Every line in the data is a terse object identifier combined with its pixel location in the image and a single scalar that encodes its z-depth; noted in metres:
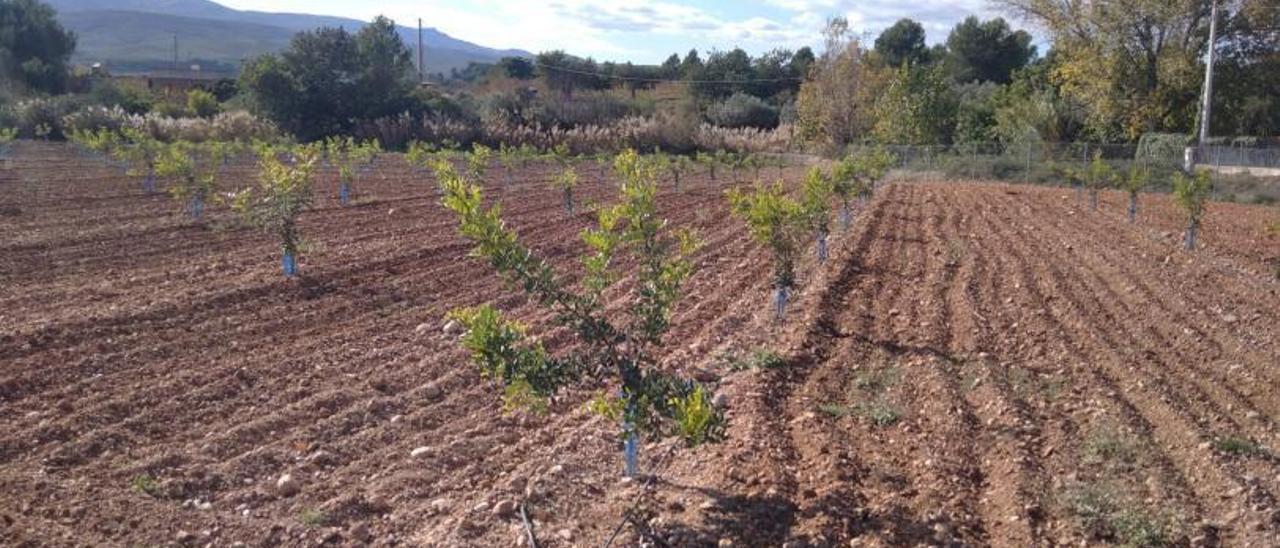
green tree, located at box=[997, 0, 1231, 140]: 42.09
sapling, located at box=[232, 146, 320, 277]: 13.23
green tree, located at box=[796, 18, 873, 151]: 54.09
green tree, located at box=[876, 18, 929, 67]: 84.44
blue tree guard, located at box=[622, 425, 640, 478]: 6.26
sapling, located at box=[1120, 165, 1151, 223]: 21.77
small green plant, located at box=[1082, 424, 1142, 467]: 6.68
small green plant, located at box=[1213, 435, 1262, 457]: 6.84
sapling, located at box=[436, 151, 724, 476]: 5.77
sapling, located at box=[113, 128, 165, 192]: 24.34
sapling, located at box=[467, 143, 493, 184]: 23.75
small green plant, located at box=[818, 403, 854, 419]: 7.66
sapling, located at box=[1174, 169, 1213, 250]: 17.59
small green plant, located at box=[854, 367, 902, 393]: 8.48
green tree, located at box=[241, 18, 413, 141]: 53.62
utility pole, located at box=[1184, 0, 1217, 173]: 37.56
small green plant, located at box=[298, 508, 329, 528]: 5.91
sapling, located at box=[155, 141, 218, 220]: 18.72
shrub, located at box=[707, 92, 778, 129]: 66.25
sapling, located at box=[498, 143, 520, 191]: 29.70
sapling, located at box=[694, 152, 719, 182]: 32.95
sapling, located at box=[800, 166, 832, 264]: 12.51
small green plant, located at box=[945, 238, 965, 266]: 15.16
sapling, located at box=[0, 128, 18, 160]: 33.06
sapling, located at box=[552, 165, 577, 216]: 21.00
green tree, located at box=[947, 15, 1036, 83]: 76.56
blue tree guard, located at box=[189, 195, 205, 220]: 18.61
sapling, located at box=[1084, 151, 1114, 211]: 24.63
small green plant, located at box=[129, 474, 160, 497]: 6.30
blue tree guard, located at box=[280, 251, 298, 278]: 13.12
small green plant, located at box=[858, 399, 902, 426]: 7.50
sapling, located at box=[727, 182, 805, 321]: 10.78
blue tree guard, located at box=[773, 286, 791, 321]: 10.81
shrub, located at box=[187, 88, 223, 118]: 56.62
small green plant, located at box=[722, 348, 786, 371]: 8.85
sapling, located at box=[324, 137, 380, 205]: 22.64
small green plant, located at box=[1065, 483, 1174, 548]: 5.58
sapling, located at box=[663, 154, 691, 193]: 27.95
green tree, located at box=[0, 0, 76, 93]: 60.75
